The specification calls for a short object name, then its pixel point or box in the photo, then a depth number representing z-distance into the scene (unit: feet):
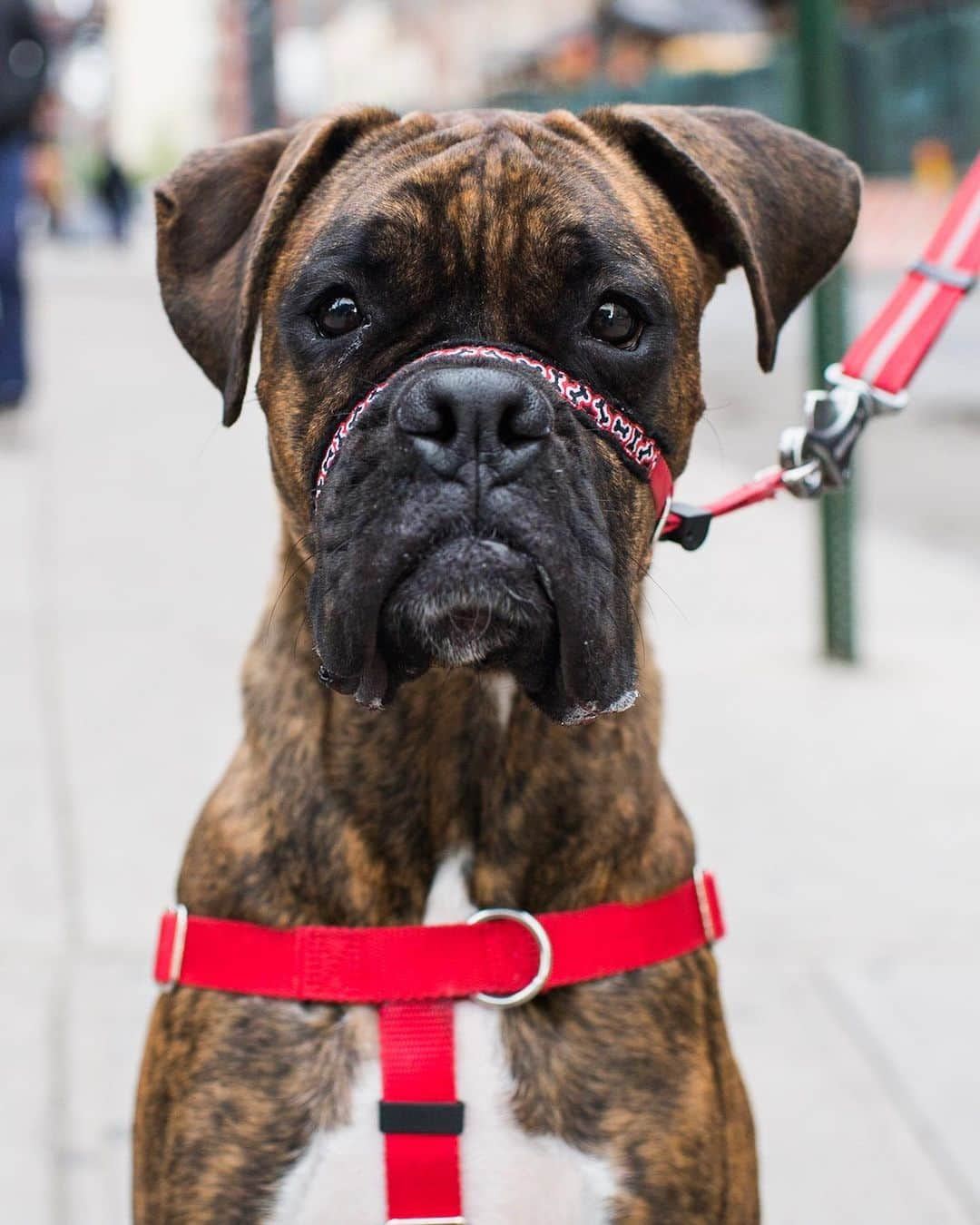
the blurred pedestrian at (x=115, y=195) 121.19
